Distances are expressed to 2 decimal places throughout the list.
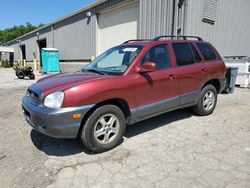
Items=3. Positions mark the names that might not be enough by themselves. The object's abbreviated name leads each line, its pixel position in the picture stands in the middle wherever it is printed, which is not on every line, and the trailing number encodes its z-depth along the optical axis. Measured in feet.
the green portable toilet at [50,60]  56.85
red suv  10.12
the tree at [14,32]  271.69
